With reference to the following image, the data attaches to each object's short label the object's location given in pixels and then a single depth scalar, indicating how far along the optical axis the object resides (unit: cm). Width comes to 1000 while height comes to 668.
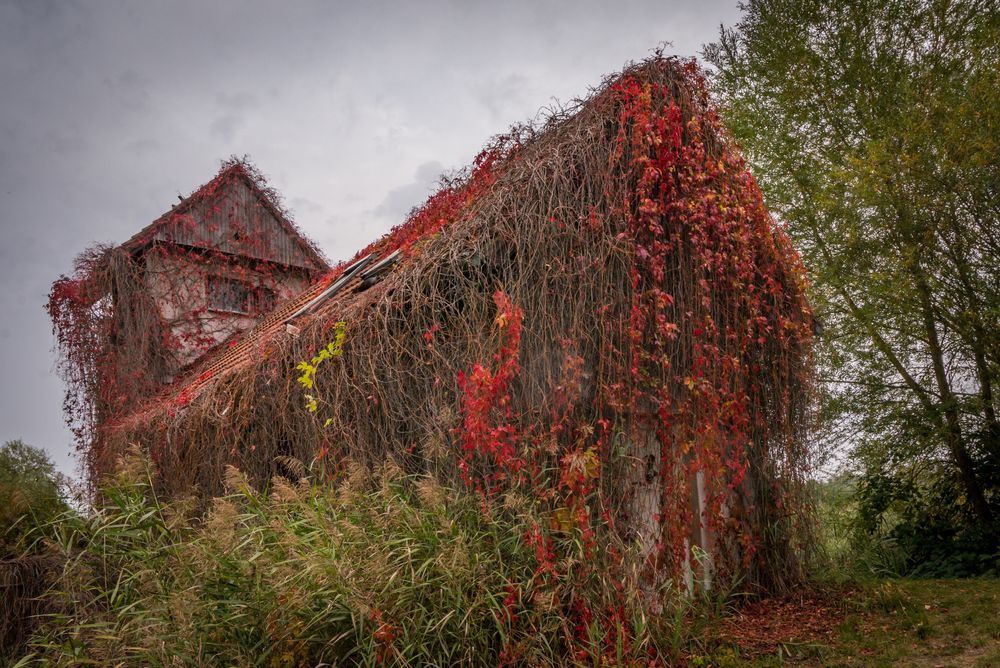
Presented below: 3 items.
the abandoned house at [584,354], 600
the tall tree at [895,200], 1098
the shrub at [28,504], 751
